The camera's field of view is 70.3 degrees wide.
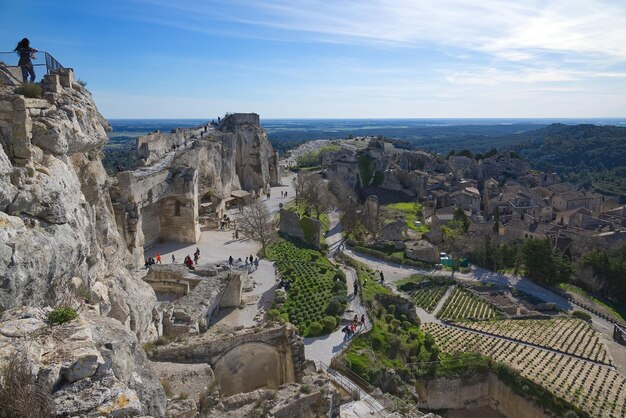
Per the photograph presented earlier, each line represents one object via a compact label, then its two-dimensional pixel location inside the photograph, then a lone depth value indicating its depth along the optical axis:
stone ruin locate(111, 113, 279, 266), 23.75
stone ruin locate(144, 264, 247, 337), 16.91
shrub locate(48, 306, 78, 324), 6.94
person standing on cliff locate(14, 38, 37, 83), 12.16
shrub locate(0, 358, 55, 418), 4.89
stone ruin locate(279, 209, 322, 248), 37.62
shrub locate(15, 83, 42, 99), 11.41
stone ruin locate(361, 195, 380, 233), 48.06
